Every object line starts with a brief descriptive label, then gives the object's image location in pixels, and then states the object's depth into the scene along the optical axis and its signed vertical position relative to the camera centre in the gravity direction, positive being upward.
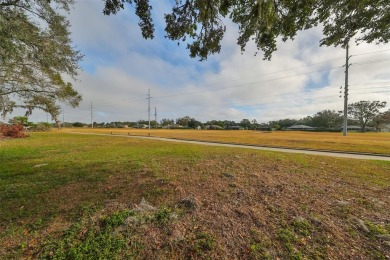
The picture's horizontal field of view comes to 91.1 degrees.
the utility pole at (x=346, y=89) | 28.61 +5.59
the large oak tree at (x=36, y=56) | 5.25 +2.63
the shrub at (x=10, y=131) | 21.79 -0.88
